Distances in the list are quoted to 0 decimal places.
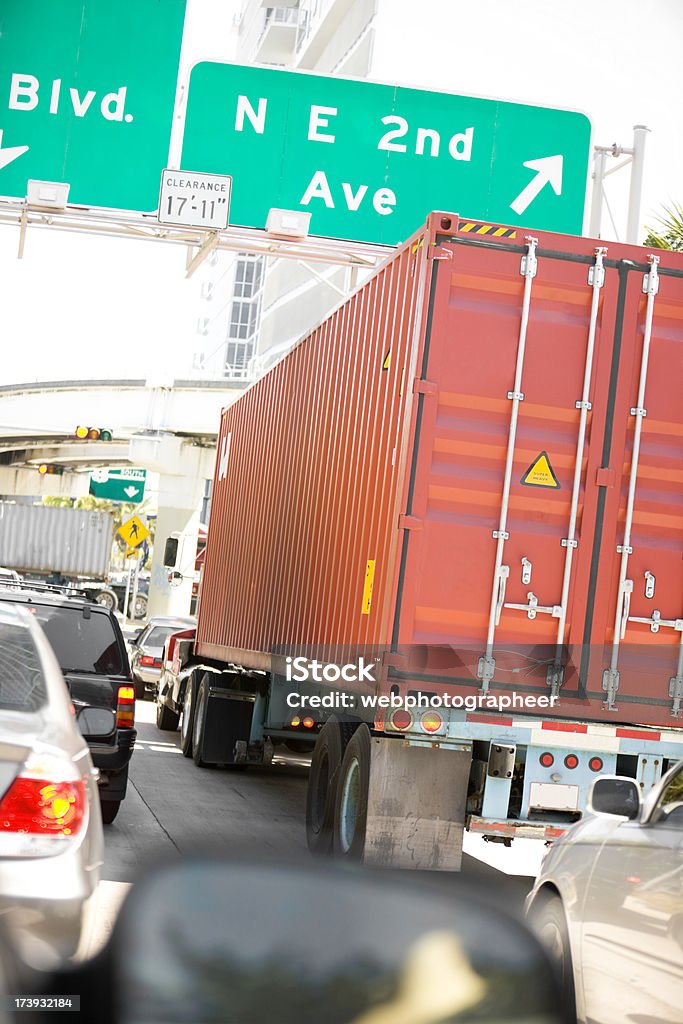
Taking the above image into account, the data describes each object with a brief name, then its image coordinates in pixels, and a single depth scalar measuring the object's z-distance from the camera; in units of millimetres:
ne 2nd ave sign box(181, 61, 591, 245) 14070
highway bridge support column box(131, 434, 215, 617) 40281
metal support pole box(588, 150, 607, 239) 14508
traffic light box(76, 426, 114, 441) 30656
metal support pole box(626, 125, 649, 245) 14984
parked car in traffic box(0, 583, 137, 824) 9641
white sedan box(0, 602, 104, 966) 3943
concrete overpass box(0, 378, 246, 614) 40062
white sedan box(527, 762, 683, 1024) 4328
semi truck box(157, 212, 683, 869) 8289
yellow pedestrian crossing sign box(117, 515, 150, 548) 37688
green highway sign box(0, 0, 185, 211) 14031
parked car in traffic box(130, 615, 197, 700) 23922
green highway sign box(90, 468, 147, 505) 61375
